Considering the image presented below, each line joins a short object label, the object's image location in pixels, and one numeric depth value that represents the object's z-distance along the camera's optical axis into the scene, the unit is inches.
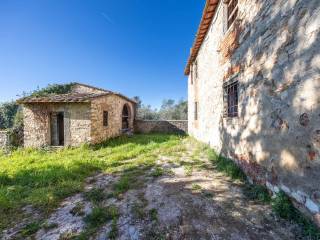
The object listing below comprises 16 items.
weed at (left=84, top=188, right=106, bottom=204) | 105.0
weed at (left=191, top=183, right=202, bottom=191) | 109.0
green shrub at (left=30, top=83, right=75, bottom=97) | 479.3
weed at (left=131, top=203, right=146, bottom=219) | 84.1
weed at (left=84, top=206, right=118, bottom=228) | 80.6
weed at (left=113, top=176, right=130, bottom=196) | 114.0
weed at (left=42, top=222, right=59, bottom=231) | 81.2
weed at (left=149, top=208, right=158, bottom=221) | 81.1
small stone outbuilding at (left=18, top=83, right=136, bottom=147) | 265.4
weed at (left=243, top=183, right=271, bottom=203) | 90.3
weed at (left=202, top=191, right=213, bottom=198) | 98.8
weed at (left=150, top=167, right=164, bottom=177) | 142.6
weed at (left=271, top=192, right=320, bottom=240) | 63.0
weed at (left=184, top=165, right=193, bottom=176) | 141.9
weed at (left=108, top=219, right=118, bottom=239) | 71.0
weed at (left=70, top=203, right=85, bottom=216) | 90.8
